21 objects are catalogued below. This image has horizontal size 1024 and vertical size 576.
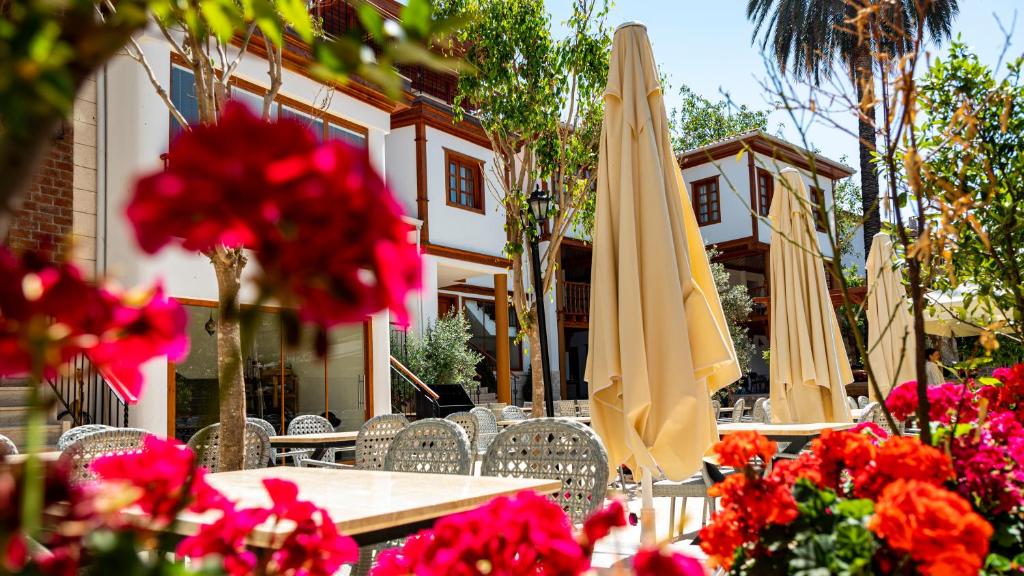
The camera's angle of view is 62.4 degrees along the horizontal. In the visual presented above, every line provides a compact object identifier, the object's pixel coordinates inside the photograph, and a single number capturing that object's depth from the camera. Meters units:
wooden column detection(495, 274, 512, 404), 17.55
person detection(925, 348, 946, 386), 10.28
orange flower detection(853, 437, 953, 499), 1.52
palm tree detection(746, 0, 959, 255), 19.86
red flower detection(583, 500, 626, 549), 1.05
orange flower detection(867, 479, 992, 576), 1.14
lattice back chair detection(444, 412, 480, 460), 7.11
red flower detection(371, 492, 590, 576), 1.00
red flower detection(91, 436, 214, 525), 0.88
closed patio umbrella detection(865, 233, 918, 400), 9.69
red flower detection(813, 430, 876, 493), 1.71
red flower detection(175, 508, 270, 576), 1.07
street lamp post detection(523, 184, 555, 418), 8.86
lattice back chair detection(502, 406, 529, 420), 11.24
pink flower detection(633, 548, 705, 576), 0.83
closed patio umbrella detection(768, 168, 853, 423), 7.38
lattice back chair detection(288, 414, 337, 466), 8.40
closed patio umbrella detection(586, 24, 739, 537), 4.43
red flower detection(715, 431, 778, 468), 1.77
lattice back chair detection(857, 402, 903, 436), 6.65
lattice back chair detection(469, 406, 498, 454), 9.18
